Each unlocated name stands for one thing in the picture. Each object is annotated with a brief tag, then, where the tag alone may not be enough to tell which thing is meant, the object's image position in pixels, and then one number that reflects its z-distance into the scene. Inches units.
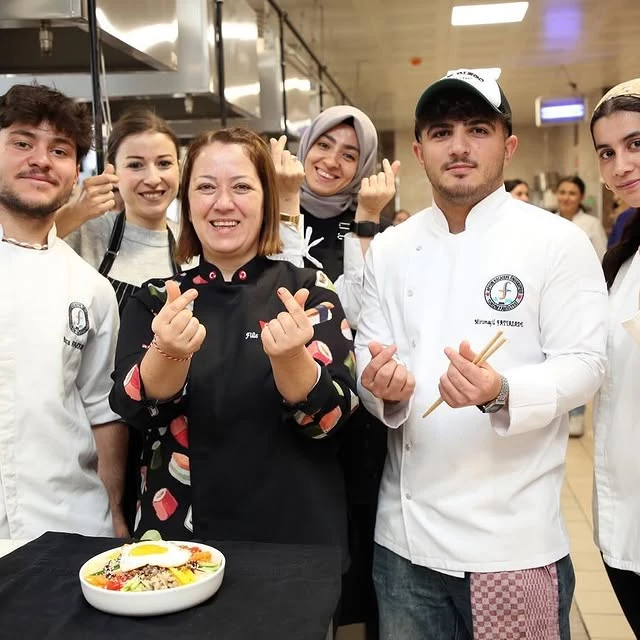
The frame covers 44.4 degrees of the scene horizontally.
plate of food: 41.4
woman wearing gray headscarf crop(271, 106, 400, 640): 76.1
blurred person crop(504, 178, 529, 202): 261.3
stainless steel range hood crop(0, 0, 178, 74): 84.5
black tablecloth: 40.0
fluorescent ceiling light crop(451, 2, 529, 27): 252.2
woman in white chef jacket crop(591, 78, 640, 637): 64.4
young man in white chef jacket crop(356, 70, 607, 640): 59.2
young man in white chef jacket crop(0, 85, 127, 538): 66.3
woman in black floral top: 57.5
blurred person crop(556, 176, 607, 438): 250.7
